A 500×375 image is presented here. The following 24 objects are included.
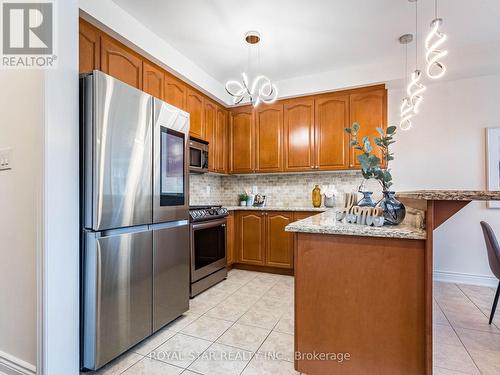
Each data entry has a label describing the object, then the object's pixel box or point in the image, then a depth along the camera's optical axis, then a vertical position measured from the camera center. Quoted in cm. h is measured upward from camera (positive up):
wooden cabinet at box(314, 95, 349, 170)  350 +77
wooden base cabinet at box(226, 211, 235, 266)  357 -71
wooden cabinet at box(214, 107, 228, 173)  388 +73
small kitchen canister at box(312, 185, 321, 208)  377 -13
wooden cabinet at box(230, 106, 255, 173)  400 +75
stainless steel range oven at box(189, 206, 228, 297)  275 -67
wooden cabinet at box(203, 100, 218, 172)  366 +83
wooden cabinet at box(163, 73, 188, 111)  296 +114
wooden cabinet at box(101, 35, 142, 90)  226 +116
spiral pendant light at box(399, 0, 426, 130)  216 +90
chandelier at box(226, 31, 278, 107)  249 +154
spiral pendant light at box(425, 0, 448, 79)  162 +92
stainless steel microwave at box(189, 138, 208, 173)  324 +42
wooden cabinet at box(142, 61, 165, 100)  264 +115
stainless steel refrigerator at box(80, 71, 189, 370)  157 -20
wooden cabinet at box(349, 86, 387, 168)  335 +100
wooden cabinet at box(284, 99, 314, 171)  369 +77
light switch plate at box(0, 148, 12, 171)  151 +17
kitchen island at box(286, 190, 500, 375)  123 -54
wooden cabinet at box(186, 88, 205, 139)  331 +100
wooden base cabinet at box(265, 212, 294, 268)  348 -71
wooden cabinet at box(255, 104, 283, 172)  384 +75
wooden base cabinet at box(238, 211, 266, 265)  363 -69
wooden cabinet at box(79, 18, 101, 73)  206 +115
